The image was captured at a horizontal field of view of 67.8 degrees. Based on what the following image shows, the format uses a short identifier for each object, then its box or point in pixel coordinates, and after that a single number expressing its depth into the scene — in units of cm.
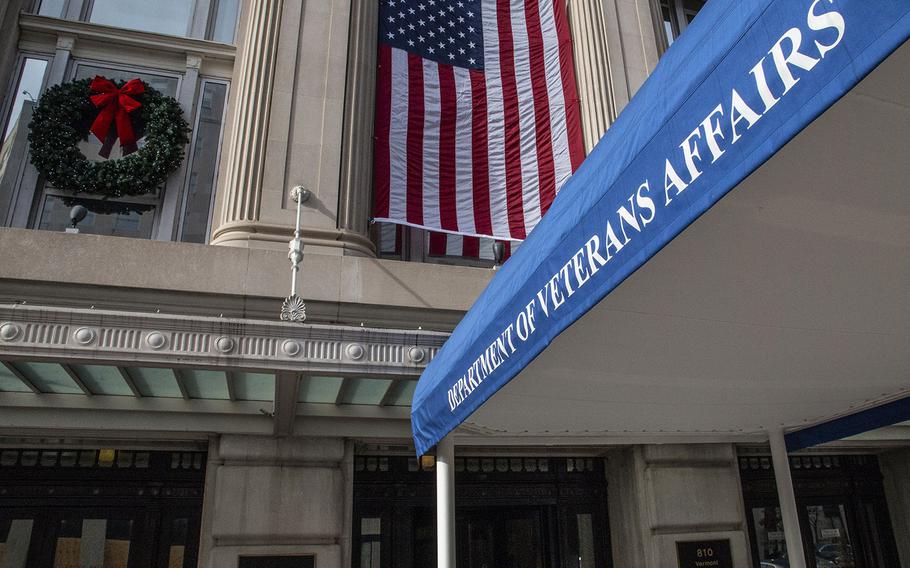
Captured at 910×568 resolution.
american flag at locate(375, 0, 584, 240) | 1008
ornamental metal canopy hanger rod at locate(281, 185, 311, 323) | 703
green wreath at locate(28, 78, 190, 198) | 945
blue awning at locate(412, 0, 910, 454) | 175
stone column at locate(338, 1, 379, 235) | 955
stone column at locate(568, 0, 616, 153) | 1126
